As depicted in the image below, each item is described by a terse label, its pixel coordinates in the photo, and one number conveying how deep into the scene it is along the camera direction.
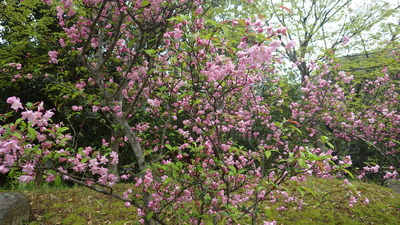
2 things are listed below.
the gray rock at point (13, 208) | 3.43
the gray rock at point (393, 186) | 7.01
